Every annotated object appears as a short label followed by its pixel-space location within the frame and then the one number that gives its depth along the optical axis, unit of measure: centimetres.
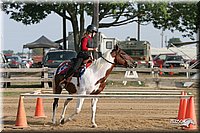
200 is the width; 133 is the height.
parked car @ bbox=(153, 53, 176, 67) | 4752
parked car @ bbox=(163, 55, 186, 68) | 4362
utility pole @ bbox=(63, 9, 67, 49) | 4371
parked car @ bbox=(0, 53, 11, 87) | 2507
